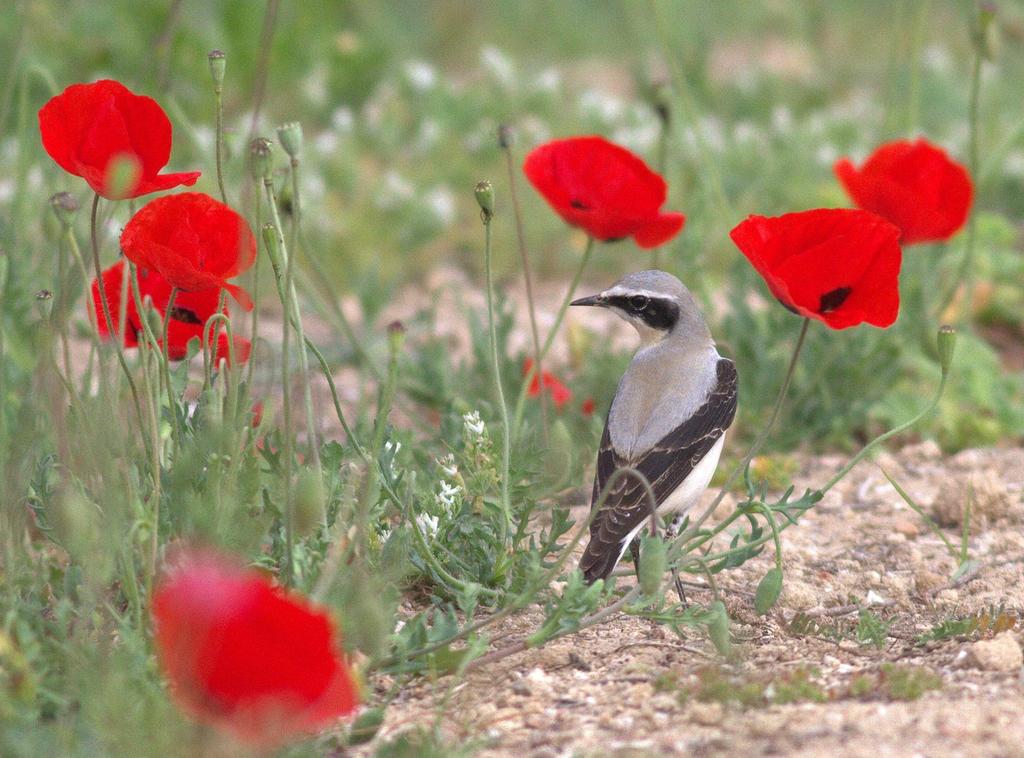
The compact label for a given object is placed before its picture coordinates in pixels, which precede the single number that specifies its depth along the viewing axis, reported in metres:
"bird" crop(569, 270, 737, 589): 6.34
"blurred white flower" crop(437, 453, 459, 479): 6.40
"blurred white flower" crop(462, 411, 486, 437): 6.38
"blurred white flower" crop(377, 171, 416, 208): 12.25
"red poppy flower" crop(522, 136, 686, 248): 6.77
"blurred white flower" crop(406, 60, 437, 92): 13.83
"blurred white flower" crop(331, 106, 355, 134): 13.33
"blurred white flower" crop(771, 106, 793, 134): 14.49
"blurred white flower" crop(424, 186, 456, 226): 11.91
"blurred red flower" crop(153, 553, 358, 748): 3.62
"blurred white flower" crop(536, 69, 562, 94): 13.98
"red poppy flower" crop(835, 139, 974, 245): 7.65
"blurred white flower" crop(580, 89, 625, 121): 14.16
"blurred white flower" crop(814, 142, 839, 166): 13.63
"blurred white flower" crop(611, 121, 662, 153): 13.27
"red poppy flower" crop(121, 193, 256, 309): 5.35
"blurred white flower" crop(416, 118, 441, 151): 13.30
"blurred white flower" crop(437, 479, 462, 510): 6.30
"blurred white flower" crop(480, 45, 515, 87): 13.81
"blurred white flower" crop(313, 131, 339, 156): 12.93
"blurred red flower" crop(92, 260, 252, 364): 6.11
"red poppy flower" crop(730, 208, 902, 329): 5.63
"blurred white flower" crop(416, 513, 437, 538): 6.21
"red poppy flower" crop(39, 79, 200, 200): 5.31
